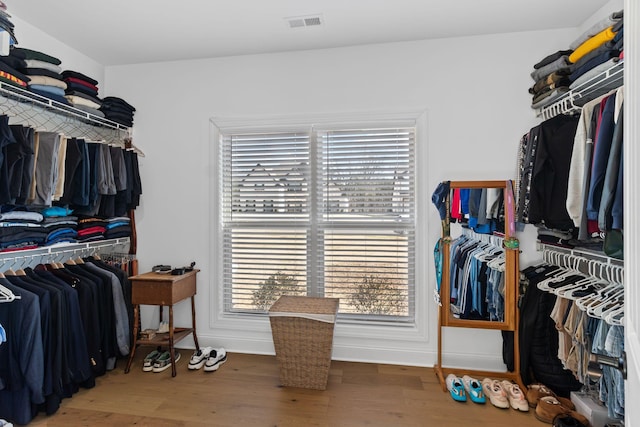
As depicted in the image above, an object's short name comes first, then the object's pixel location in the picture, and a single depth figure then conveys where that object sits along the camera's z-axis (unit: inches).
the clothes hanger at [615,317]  61.1
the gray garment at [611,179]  56.5
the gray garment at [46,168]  84.7
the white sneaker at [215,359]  102.8
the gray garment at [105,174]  101.2
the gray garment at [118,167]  108.1
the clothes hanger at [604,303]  65.5
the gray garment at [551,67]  88.8
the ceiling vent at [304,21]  94.0
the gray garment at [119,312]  103.2
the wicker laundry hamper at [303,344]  90.7
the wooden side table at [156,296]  99.9
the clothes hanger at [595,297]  69.4
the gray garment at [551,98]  87.0
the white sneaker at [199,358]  104.0
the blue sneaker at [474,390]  86.0
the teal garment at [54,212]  95.0
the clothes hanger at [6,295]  72.7
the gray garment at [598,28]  68.3
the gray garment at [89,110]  103.3
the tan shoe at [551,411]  76.5
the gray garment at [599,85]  71.0
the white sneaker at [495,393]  83.7
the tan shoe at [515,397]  82.6
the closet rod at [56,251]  89.0
